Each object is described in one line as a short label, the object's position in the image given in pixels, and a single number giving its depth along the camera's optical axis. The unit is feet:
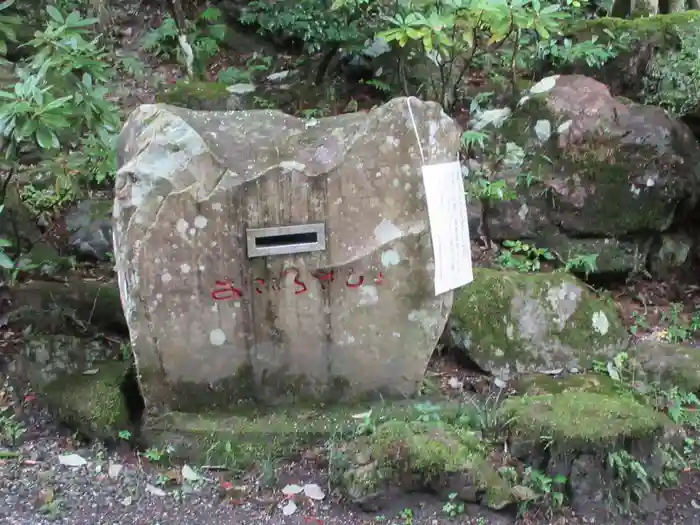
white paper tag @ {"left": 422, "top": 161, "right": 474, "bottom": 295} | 12.31
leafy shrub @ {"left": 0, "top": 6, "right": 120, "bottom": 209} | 11.99
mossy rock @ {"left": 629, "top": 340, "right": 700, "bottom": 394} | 14.92
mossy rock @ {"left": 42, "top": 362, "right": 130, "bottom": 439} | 12.33
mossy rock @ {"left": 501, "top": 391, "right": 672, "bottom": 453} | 11.19
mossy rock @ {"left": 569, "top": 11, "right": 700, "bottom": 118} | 21.02
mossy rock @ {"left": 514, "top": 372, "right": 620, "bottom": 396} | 13.84
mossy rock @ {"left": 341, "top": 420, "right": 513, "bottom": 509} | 11.00
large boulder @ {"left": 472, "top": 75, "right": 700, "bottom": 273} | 18.85
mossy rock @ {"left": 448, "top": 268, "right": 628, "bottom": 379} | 15.26
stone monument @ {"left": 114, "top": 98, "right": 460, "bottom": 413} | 11.43
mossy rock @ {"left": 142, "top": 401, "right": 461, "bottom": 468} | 12.12
